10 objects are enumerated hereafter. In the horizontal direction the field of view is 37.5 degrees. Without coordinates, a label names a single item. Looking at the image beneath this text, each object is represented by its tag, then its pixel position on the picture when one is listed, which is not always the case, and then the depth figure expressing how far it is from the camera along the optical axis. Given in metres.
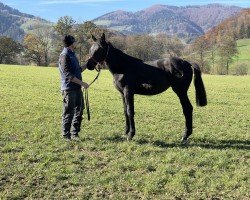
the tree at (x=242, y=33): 142.25
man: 9.34
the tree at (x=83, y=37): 77.24
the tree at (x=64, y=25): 82.19
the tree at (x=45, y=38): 85.85
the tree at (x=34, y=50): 85.50
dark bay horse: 9.56
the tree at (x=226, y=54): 76.94
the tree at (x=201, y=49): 84.28
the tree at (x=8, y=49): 81.62
